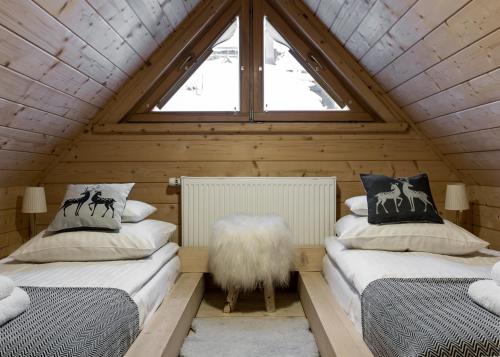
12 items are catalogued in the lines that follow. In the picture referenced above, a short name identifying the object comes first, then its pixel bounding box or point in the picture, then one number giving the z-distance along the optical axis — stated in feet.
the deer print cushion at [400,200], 8.32
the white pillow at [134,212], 8.88
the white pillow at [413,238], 7.70
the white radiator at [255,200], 10.30
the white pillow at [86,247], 7.55
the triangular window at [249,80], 10.80
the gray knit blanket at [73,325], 3.79
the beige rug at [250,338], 6.84
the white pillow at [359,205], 9.17
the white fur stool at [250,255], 7.86
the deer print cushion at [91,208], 8.02
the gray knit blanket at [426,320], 3.82
